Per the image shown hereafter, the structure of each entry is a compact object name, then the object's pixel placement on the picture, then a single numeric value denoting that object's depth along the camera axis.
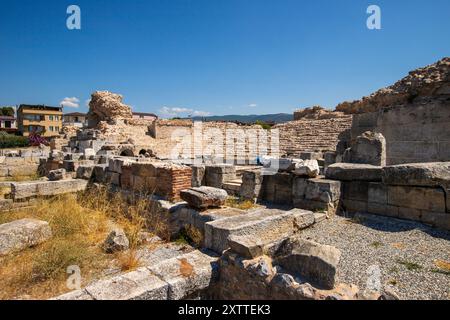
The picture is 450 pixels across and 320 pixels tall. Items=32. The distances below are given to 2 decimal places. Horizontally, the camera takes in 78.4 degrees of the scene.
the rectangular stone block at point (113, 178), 7.98
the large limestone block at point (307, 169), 5.90
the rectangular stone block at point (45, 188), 7.00
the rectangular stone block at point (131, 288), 2.64
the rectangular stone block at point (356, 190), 5.36
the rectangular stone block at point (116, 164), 7.51
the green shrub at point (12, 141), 39.81
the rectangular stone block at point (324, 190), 5.43
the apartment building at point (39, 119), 54.34
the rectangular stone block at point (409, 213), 4.64
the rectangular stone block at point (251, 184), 7.01
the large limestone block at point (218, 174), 8.52
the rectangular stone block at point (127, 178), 7.25
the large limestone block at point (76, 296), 2.58
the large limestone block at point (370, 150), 6.80
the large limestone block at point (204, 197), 4.99
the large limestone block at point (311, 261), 2.45
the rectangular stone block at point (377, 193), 5.09
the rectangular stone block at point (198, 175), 8.40
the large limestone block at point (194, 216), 4.75
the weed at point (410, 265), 3.08
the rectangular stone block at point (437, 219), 4.31
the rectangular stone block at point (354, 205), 5.36
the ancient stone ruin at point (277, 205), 2.77
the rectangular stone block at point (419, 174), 4.46
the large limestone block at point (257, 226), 3.84
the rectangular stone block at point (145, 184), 6.41
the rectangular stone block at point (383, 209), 4.93
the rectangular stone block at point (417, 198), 4.43
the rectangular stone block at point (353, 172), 5.29
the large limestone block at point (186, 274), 2.95
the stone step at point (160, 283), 2.66
